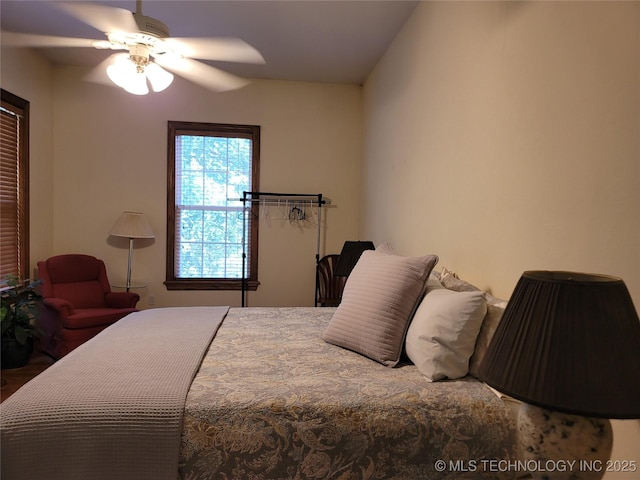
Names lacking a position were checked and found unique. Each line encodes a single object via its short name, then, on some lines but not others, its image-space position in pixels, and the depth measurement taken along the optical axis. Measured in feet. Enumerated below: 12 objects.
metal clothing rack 14.57
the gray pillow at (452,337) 5.13
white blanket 4.09
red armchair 11.43
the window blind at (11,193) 11.59
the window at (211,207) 14.71
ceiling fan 7.57
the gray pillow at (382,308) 5.84
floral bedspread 4.21
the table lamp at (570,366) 2.57
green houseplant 10.87
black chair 14.53
